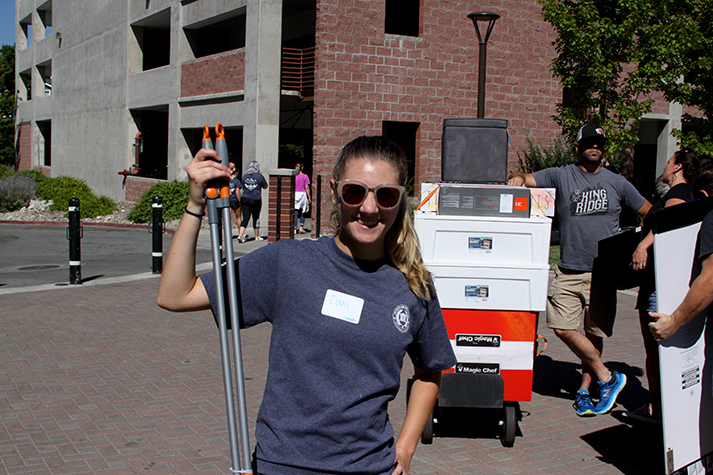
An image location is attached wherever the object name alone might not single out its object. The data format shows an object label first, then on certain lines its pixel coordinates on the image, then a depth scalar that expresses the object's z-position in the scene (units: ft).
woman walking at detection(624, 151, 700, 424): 16.38
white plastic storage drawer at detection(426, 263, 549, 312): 15.01
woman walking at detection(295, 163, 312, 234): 58.70
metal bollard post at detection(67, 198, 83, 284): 34.76
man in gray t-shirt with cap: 17.79
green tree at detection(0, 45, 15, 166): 161.89
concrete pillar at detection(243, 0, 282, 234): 61.62
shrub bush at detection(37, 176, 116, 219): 85.35
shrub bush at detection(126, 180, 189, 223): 71.31
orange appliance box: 15.33
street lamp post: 42.04
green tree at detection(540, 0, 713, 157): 43.70
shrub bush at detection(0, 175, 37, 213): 86.48
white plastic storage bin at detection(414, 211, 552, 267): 14.96
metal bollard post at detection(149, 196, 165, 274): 37.99
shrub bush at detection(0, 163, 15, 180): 98.26
